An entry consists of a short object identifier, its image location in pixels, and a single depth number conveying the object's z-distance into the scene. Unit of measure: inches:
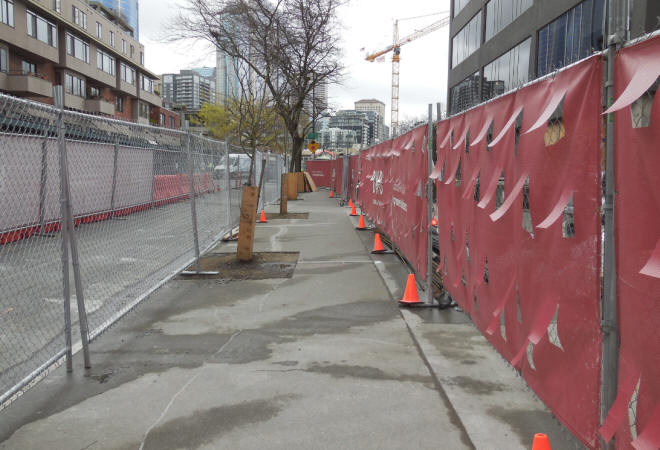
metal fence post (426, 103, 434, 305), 247.8
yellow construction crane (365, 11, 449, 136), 4734.3
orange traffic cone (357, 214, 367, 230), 554.7
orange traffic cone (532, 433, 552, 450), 110.9
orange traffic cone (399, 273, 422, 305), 255.8
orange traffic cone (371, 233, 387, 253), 405.7
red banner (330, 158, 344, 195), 1197.1
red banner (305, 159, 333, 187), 1887.3
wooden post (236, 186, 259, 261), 350.6
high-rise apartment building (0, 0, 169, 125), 1382.6
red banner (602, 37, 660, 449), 83.7
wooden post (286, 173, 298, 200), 1042.8
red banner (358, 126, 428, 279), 274.4
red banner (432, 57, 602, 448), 103.6
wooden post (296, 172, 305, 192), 1305.4
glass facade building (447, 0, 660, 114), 940.6
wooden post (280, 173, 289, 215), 672.9
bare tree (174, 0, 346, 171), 750.5
